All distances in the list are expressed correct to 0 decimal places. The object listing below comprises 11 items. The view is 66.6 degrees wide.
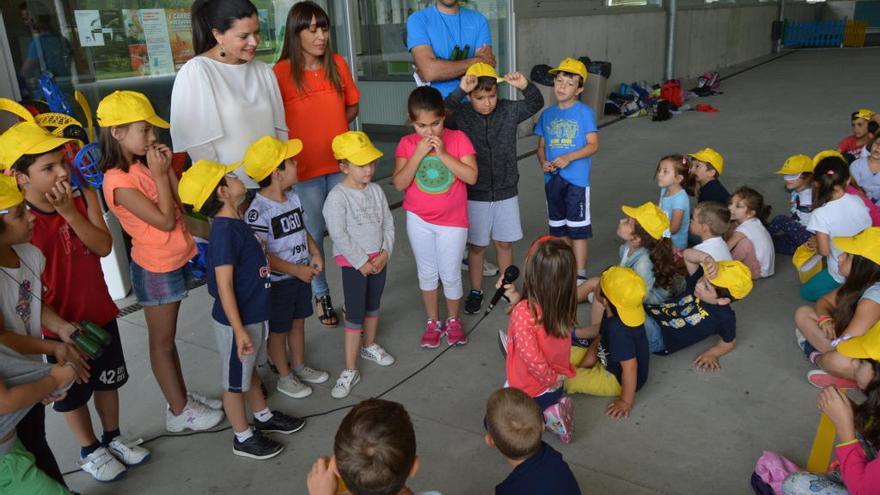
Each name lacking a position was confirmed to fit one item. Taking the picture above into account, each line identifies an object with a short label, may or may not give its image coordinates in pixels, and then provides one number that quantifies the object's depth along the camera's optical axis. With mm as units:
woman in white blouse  2943
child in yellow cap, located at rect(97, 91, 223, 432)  2551
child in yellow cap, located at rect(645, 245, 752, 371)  3365
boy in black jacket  3584
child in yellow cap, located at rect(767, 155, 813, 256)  4641
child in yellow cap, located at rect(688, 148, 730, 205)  4758
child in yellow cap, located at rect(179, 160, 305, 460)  2521
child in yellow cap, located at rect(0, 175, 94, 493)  2027
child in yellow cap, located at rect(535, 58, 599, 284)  4012
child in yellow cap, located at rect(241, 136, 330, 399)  2787
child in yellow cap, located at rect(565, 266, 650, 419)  2854
